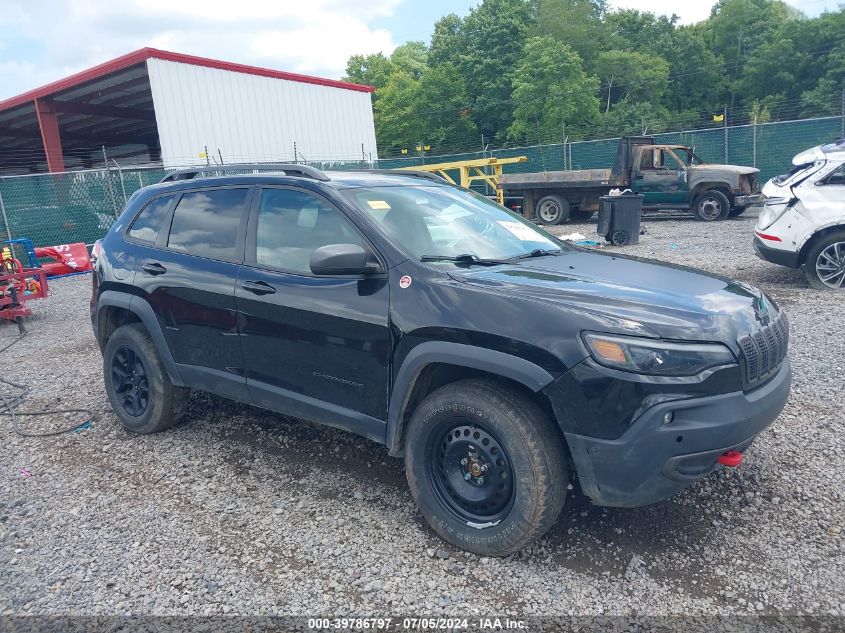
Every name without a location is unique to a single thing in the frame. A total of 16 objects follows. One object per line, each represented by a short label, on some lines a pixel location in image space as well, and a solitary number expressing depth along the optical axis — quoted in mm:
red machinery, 8844
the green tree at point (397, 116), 50219
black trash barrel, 12703
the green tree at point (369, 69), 67875
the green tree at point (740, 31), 51500
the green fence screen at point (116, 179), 15219
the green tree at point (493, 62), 47938
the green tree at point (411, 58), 67875
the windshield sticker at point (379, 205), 3637
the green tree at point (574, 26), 52969
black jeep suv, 2645
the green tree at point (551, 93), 40125
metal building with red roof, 20297
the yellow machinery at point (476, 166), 19359
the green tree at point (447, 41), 53562
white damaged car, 7840
